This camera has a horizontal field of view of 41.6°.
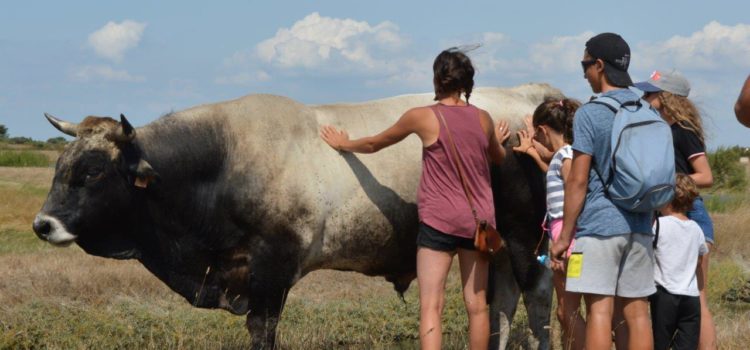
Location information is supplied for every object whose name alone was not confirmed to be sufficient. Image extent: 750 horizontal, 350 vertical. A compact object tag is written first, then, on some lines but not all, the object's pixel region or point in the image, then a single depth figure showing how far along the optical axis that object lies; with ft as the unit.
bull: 24.71
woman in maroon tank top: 20.95
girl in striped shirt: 21.03
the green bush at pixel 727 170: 126.62
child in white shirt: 21.44
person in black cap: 18.12
